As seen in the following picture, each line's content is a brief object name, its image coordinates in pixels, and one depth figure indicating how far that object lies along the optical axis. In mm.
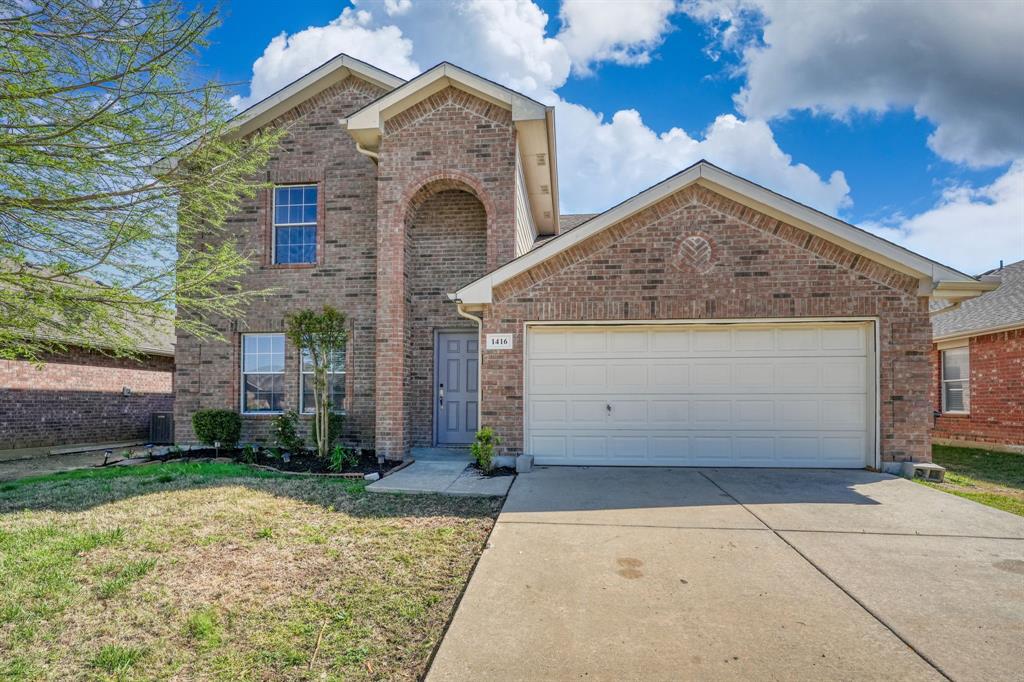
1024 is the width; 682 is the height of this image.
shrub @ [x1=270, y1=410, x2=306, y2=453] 9820
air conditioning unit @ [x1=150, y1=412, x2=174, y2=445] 14695
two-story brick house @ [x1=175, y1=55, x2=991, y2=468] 8281
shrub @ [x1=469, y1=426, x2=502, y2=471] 8406
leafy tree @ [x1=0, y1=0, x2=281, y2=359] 4473
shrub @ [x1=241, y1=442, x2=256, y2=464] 9859
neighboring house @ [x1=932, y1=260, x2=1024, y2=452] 12008
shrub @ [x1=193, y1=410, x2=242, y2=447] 10508
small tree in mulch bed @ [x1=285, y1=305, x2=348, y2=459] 9195
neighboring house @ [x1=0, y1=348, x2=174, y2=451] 12673
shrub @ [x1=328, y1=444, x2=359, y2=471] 8795
